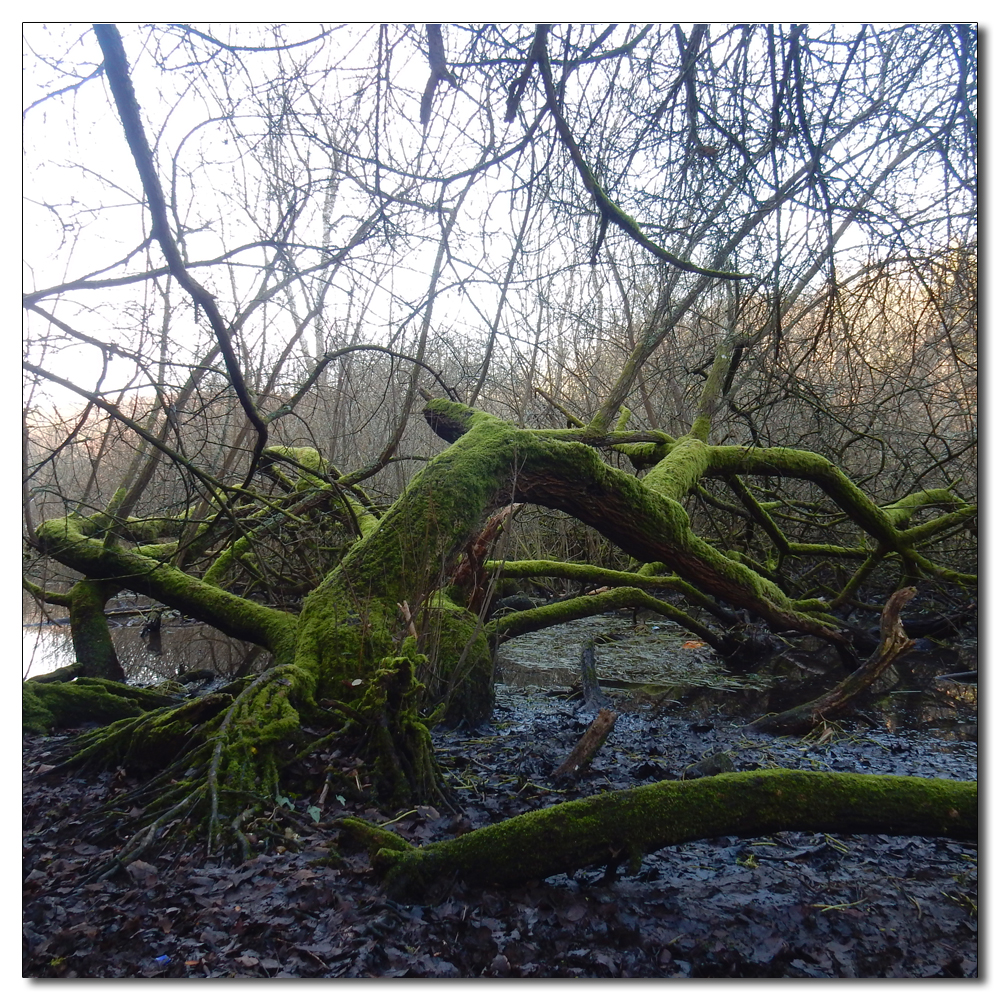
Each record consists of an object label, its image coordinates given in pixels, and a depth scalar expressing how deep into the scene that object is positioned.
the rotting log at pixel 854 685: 3.54
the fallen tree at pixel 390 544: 2.25
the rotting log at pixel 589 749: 2.95
